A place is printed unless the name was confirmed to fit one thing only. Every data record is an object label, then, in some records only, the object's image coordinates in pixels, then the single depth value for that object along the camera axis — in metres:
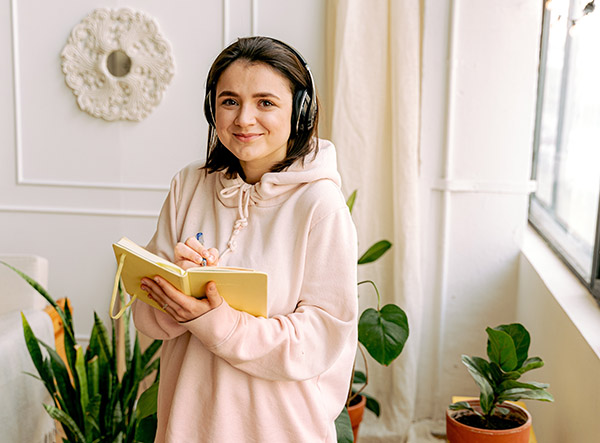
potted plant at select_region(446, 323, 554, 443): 1.96
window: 2.27
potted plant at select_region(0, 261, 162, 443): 2.21
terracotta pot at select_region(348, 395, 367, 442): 2.66
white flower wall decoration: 3.06
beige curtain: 2.76
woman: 1.29
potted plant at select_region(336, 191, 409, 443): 2.19
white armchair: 2.16
